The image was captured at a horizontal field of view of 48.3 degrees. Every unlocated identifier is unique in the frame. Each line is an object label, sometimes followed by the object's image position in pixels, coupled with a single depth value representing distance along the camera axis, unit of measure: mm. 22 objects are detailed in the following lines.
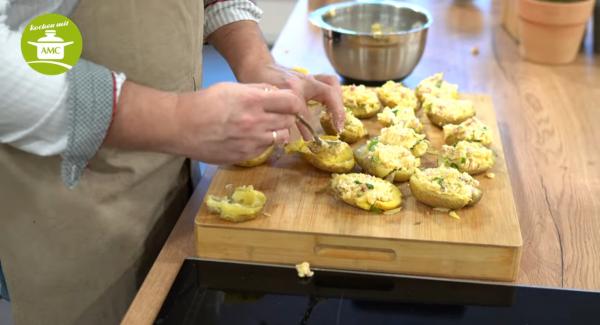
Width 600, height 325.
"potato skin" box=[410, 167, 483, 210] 1051
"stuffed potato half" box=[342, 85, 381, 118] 1410
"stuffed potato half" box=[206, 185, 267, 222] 1036
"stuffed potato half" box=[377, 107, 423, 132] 1349
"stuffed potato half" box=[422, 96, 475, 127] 1378
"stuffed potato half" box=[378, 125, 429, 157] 1243
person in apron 924
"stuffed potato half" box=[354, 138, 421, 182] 1152
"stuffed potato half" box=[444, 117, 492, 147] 1279
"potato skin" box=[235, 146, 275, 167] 1197
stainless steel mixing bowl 1658
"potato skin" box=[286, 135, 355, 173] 1185
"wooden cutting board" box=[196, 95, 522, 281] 995
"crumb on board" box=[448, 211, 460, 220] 1050
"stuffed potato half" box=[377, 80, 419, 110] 1452
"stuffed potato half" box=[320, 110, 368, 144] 1313
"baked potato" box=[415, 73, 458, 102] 1483
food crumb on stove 1016
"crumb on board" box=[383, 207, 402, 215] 1063
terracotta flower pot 1838
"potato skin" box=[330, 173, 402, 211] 1057
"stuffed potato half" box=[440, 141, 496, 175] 1184
